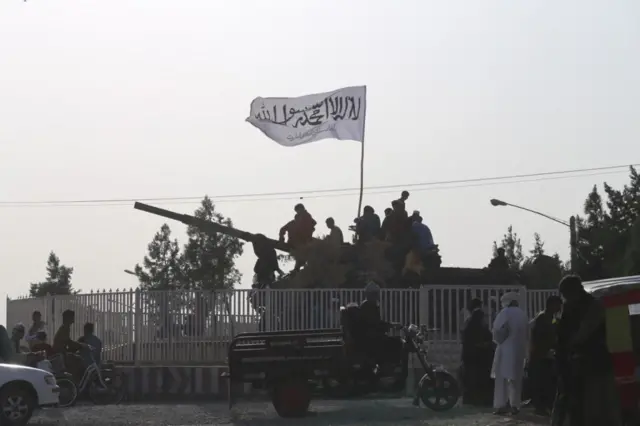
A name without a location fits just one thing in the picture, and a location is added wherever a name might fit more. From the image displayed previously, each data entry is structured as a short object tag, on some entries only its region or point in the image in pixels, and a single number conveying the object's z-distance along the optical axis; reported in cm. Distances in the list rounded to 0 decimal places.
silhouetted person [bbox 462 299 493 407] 1916
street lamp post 4469
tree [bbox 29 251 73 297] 11786
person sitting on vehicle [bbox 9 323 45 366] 2117
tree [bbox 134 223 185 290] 9012
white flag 2866
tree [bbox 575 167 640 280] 4534
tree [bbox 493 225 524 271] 9069
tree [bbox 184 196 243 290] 8569
